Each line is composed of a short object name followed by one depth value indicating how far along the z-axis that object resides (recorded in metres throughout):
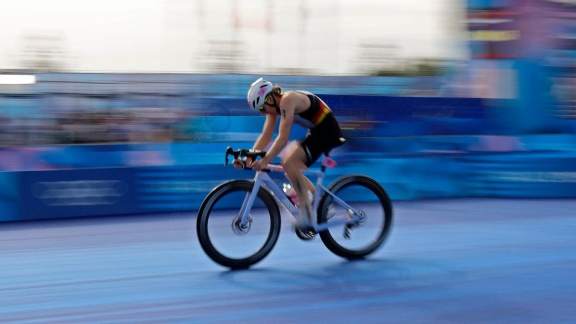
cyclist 6.43
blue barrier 10.06
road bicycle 6.46
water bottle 6.73
